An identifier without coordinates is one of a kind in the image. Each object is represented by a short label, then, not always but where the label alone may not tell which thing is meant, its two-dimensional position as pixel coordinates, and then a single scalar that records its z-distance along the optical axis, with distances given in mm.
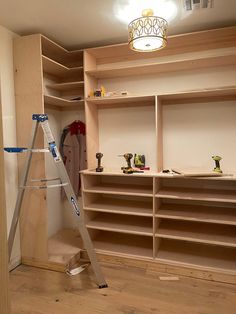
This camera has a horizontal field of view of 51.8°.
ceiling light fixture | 1694
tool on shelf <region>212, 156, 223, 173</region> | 2410
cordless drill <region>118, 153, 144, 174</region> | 2551
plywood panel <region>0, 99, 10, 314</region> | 799
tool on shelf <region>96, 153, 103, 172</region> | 2680
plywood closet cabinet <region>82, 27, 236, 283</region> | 2414
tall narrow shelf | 2424
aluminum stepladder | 2182
